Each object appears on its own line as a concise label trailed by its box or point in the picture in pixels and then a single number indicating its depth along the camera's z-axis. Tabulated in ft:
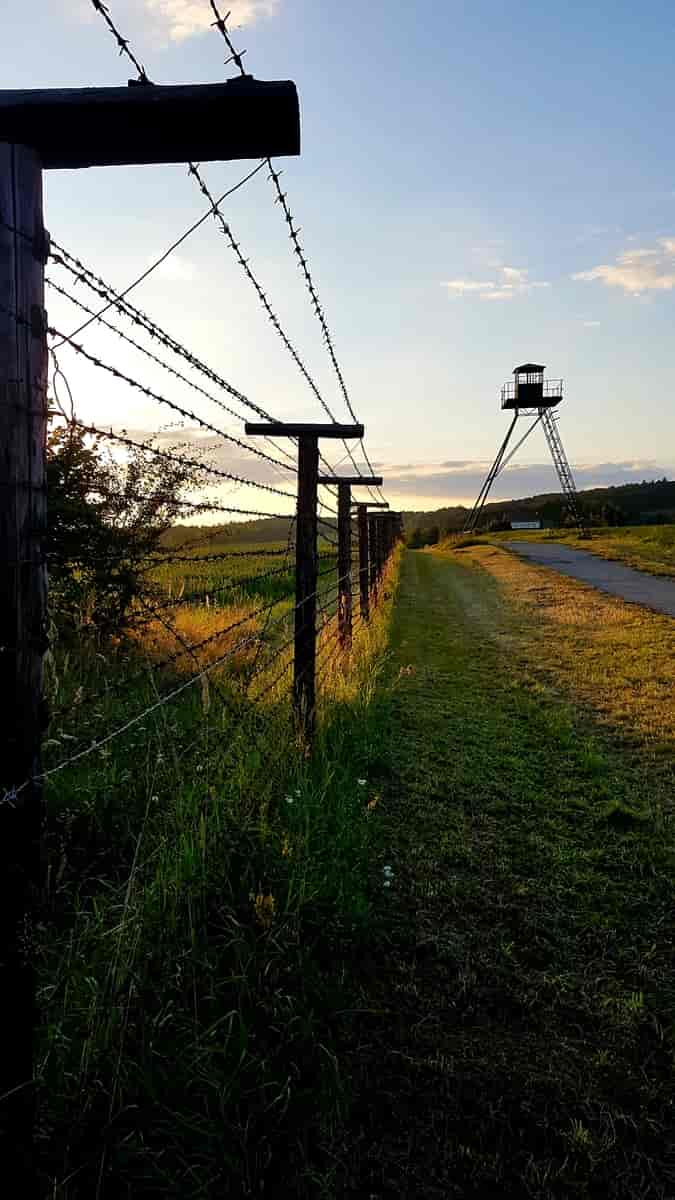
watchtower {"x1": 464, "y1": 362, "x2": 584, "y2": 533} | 139.88
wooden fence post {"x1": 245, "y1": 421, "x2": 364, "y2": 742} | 16.26
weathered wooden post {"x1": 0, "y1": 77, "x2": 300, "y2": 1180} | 5.30
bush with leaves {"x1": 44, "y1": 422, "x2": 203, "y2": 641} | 19.88
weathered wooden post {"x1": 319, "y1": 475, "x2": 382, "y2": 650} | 26.96
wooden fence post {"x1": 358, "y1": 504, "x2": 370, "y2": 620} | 36.14
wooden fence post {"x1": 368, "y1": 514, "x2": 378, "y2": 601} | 44.26
